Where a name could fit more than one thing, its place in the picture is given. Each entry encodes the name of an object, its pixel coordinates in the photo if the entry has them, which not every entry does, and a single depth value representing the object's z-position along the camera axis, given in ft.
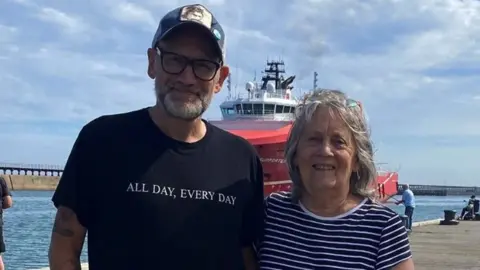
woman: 10.26
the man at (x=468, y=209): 99.15
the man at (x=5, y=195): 34.18
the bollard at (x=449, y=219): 82.38
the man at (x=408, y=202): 64.76
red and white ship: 65.05
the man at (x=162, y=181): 9.57
